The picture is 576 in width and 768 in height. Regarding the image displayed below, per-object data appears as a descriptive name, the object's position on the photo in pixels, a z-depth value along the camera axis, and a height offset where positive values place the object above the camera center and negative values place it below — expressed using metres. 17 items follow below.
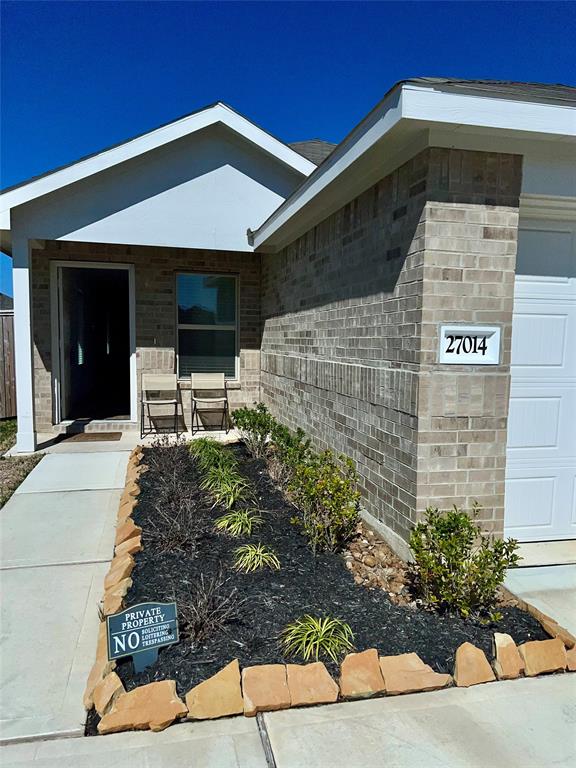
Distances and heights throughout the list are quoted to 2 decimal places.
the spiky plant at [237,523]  4.01 -1.52
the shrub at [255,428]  6.58 -1.29
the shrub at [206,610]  2.65 -1.51
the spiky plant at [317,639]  2.54 -1.56
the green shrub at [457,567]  2.86 -1.31
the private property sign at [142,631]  2.34 -1.40
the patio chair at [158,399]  8.15 -1.10
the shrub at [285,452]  5.20 -1.30
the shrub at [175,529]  3.72 -1.50
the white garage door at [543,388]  3.72 -0.36
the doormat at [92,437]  7.76 -1.65
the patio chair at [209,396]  8.40 -1.06
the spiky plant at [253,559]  3.45 -1.55
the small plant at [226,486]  4.54 -1.44
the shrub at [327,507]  3.81 -1.32
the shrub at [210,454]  5.52 -1.39
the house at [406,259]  3.32 +0.63
